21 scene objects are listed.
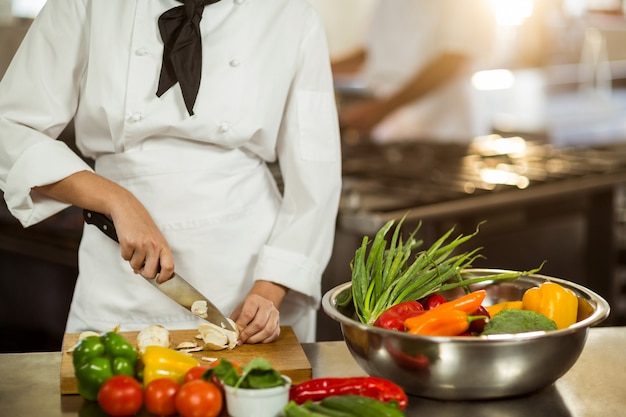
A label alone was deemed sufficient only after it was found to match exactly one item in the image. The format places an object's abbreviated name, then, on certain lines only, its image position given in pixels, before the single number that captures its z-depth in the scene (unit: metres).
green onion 2.08
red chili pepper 1.84
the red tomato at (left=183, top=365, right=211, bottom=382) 1.87
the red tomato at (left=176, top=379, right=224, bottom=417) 1.81
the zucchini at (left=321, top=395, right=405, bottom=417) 1.76
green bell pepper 1.90
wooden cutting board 2.01
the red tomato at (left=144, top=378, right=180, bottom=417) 1.85
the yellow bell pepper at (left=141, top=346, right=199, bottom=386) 1.91
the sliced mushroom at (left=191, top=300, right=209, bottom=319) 2.20
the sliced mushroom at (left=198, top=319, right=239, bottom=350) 2.11
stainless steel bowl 1.89
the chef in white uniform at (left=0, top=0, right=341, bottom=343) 2.30
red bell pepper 1.97
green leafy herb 1.81
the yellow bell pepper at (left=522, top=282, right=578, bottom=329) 2.01
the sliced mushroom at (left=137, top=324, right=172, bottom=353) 2.04
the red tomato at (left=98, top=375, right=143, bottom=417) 1.85
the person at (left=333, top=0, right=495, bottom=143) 4.75
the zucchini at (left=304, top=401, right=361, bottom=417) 1.77
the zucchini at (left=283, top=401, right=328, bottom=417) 1.76
